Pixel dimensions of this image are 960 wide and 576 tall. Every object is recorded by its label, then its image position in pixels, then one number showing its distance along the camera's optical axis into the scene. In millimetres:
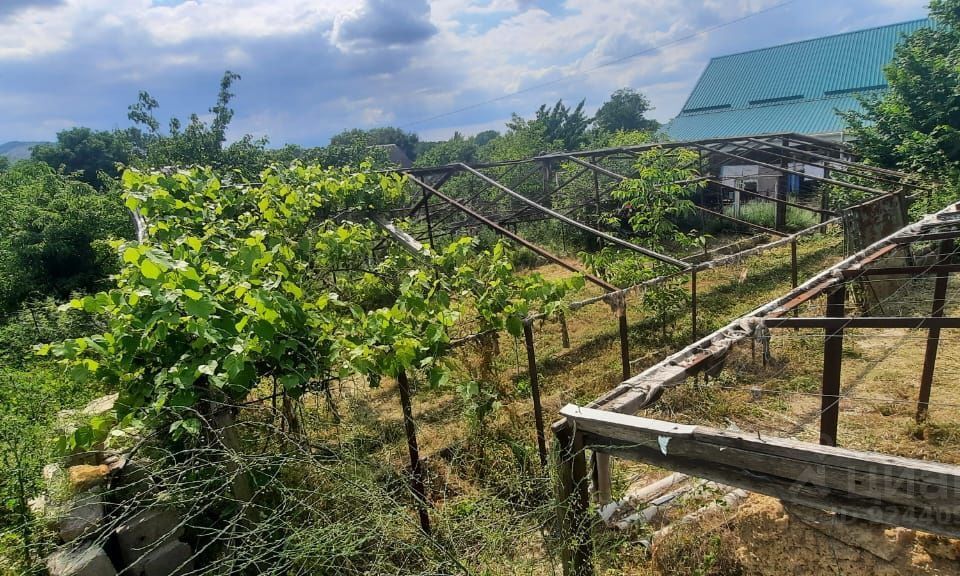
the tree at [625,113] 53875
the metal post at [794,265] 8031
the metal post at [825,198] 11956
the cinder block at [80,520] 3004
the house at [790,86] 23938
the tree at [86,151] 35438
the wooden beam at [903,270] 3766
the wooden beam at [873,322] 2855
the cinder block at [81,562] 2932
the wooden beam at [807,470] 1501
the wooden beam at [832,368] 3342
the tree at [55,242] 9812
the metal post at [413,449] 3268
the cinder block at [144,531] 3225
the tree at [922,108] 10297
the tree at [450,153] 40844
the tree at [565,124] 35781
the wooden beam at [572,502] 2346
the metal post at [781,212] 13750
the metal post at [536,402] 3918
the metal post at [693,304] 6025
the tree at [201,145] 15797
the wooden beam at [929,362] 4398
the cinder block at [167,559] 3285
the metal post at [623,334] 4448
